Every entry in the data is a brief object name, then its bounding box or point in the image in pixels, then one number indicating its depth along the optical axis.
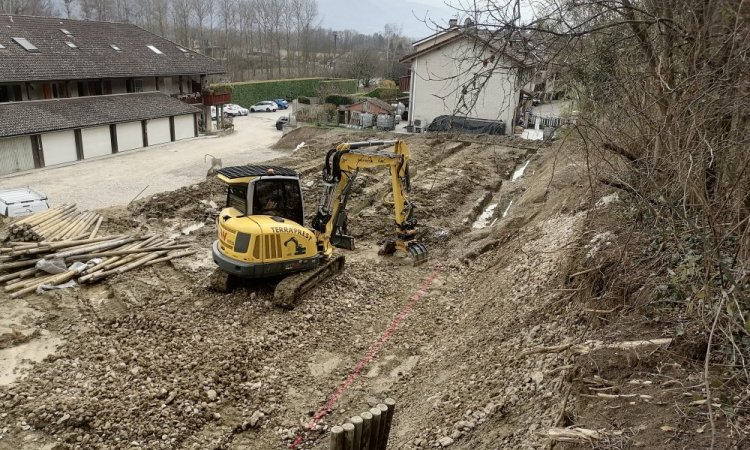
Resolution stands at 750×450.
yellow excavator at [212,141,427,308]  10.09
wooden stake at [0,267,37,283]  11.59
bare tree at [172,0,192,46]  68.31
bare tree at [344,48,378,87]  62.38
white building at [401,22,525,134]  31.50
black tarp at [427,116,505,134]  31.11
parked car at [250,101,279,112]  51.47
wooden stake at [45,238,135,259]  12.36
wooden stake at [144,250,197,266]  12.76
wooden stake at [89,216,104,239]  13.95
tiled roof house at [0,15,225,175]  25.64
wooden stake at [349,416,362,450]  4.40
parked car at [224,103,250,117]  47.64
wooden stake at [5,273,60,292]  11.29
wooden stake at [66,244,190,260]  12.61
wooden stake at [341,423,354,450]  4.34
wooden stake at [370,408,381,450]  4.54
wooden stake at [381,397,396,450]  4.70
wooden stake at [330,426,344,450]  4.30
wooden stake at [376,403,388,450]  4.62
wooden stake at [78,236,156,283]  11.72
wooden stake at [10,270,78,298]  11.11
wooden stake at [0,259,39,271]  11.94
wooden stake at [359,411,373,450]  4.47
